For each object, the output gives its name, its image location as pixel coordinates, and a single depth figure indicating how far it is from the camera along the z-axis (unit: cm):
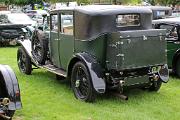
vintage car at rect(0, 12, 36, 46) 1833
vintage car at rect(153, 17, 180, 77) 1010
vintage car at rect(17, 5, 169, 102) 756
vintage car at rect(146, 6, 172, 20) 1691
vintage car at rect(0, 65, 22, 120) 603
